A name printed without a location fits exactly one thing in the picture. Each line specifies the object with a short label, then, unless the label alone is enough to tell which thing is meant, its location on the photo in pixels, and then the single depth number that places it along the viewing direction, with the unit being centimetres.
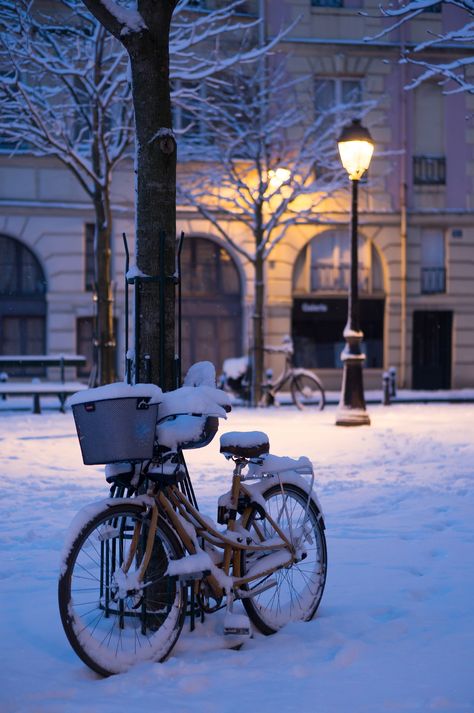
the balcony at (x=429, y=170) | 2597
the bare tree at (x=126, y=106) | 459
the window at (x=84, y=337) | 2380
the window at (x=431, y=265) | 2606
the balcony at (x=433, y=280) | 2605
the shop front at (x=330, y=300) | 2511
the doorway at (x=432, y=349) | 2584
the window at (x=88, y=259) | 2391
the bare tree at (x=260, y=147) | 2186
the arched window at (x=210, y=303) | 2459
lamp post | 1370
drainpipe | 2528
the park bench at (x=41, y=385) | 1622
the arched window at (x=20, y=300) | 2347
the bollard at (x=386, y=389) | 1973
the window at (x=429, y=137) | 2602
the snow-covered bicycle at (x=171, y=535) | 364
